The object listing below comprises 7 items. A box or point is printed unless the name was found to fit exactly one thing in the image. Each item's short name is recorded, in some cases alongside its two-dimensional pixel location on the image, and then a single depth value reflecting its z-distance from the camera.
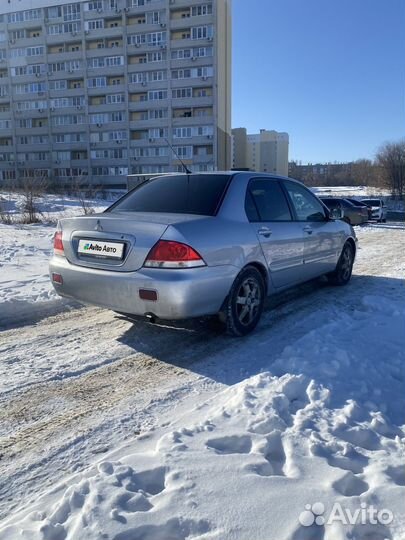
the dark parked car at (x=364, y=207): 20.09
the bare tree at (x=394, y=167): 47.88
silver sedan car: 3.28
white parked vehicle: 22.97
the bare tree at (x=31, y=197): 14.33
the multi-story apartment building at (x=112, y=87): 51.19
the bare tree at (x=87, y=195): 16.81
